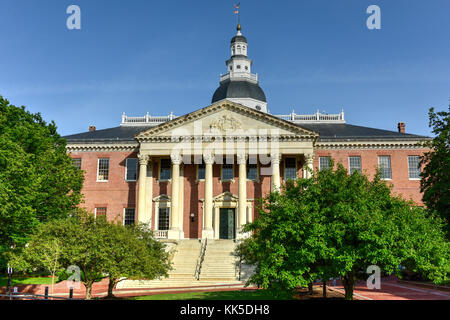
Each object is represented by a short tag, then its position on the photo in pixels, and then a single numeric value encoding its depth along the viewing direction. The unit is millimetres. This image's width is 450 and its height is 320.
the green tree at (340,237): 15219
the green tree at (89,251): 21016
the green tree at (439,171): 27016
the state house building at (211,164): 39156
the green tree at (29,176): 24719
